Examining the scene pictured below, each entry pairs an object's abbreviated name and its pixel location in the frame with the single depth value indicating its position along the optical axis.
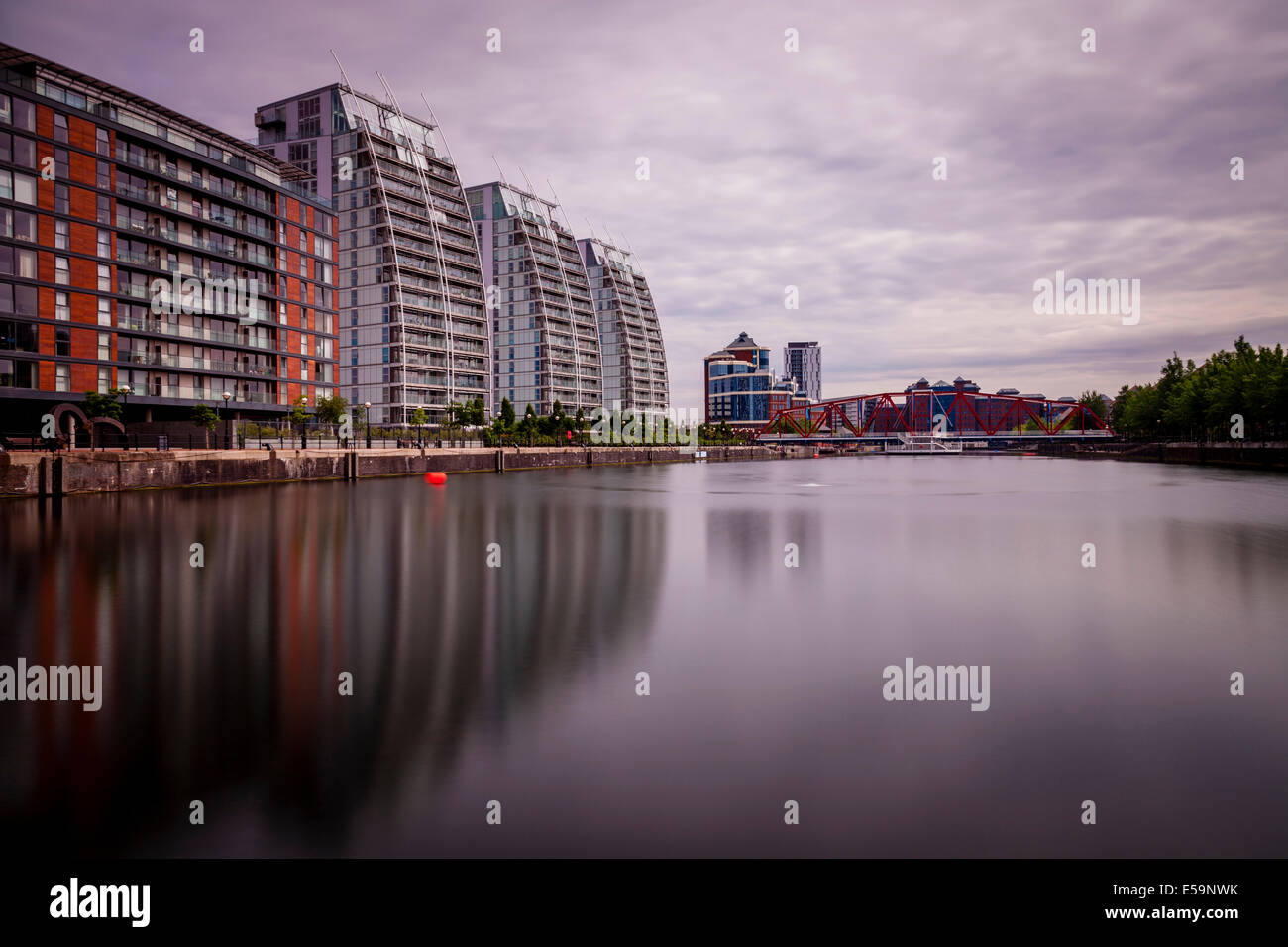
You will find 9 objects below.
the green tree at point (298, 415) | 74.81
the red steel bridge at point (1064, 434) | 182.75
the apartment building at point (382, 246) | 124.69
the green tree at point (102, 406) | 57.35
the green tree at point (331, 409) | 81.12
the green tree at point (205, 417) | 65.69
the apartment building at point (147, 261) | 59.47
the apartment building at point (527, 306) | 165.12
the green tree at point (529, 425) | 107.89
